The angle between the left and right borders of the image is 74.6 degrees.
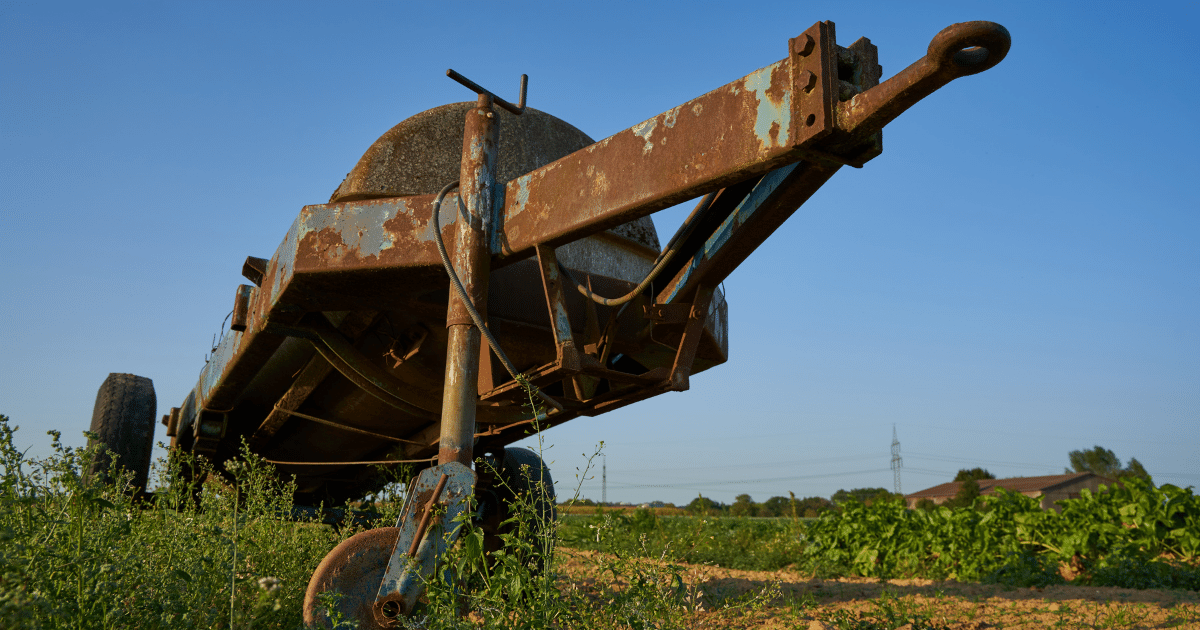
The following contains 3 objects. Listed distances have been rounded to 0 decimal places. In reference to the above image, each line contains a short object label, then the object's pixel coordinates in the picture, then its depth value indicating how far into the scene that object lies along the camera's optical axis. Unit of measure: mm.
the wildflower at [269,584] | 1517
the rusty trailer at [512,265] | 2531
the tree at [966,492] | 32156
